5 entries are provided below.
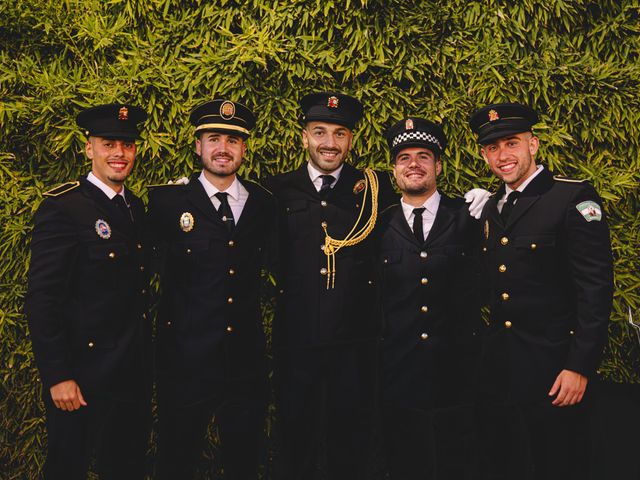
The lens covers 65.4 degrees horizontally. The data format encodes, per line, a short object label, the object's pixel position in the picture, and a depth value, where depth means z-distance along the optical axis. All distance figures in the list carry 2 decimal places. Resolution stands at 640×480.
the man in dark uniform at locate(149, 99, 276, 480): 2.88
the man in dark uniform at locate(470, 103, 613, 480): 2.59
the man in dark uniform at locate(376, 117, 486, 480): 2.88
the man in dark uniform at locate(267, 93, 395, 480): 2.99
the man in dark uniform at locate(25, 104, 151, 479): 2.60
